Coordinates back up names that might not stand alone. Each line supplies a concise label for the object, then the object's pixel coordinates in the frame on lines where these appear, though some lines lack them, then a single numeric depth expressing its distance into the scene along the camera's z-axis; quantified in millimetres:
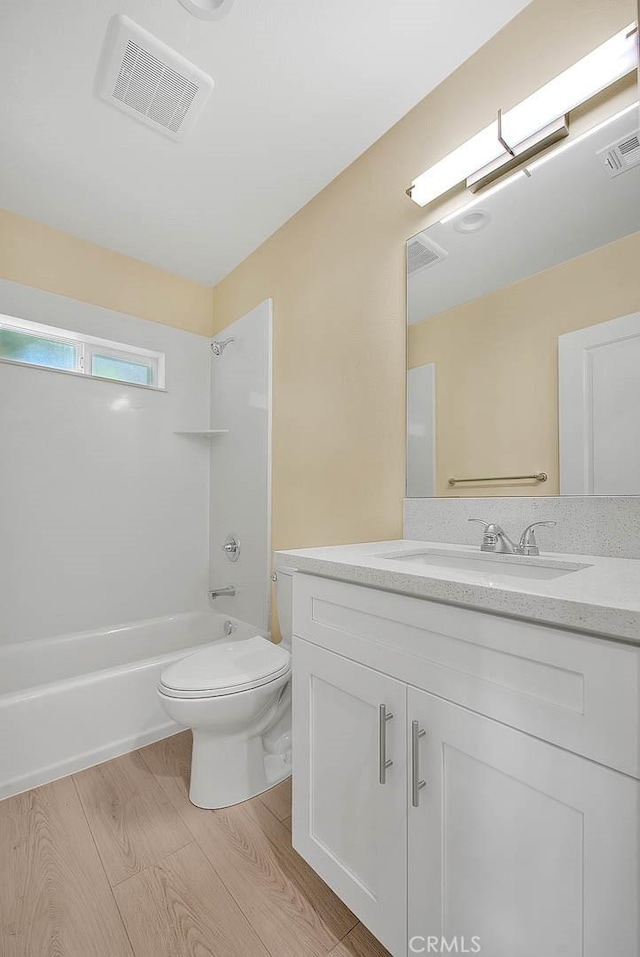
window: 2197
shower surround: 1834
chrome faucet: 1166
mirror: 1102
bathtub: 1609
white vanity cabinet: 593
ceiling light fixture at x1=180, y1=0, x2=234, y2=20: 1264
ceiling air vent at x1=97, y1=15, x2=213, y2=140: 1364
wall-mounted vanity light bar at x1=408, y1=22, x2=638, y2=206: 1096
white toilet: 1408
